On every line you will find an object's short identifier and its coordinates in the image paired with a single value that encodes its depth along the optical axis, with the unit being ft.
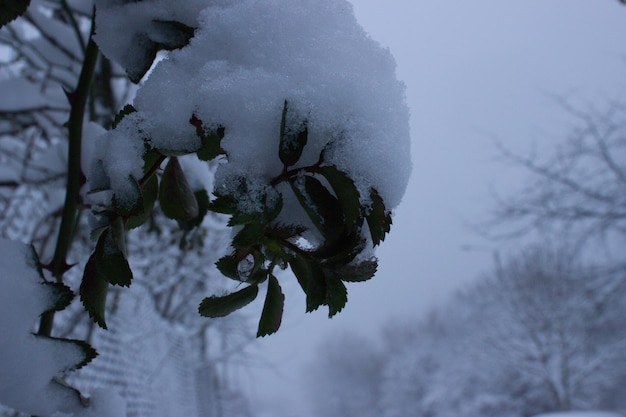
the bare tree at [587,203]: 18.20
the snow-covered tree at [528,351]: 35.73
